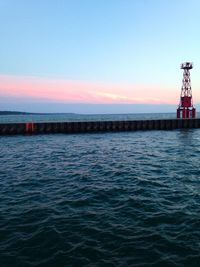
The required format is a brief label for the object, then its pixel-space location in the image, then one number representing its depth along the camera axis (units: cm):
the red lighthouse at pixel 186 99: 7169
